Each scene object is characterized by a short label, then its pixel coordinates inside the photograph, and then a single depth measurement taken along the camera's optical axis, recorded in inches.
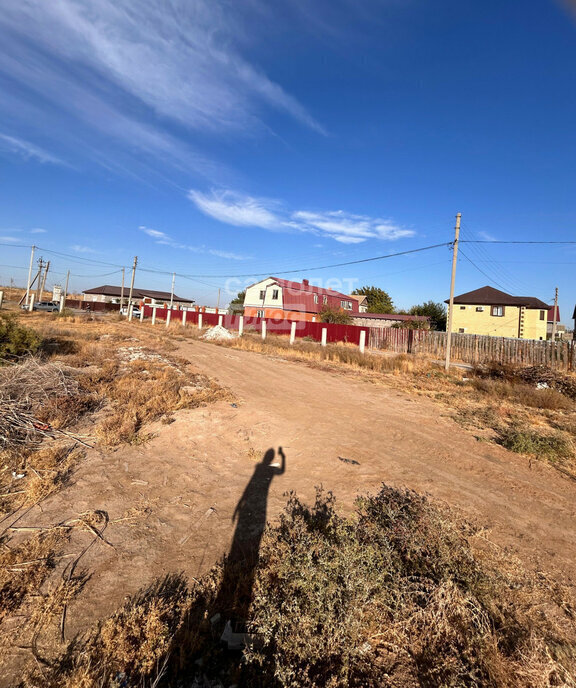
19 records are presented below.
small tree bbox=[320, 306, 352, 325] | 1331.2
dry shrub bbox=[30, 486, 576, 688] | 70.9
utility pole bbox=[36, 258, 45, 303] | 1895.2
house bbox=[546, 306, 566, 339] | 2067.5
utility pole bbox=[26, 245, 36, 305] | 1657.6
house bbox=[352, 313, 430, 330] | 1702.8
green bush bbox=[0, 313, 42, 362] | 296.5
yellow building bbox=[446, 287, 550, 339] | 1390.3
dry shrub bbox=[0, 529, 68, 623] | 85.7
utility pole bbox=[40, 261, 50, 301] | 1923.5
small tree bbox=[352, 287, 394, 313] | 2343.8
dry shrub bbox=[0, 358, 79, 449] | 179.6
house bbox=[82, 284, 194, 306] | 2675.0
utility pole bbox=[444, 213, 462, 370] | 584.4
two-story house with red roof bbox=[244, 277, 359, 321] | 1700.3
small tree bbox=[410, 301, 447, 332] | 1795.0
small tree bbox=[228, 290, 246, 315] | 2238.7
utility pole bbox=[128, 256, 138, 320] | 1331.2
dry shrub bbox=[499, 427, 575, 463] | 202.1
